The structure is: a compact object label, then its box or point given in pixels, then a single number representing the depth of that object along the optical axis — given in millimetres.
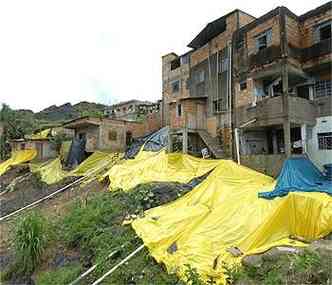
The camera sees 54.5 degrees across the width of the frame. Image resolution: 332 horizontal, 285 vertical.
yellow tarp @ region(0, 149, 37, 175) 26066
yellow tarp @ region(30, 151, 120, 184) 19109
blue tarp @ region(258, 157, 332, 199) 9245
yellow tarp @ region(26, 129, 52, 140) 27766
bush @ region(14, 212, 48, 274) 9156
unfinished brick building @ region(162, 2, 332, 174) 13859
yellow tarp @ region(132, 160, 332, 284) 6492
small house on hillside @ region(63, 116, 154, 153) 22297
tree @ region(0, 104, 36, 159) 30578
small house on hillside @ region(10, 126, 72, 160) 26859
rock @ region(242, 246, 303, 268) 5852
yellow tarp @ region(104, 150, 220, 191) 13172
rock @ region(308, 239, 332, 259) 5629
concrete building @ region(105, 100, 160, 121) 31391
